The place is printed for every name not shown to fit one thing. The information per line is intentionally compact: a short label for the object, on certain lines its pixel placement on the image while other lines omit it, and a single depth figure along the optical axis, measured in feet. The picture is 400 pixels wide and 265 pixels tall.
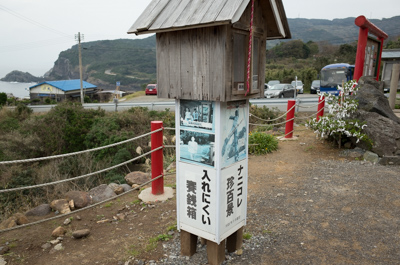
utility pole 93.20
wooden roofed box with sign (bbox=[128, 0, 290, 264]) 8.45
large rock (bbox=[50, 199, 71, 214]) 14.10
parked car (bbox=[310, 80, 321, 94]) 88.72
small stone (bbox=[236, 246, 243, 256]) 10.45
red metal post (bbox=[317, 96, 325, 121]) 27.98
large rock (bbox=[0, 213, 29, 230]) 12.70
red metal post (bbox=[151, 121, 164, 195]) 14.97
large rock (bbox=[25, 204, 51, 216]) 14.14
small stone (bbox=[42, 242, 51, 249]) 11.17
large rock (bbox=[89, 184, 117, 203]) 15.61
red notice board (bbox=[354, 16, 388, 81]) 27.19
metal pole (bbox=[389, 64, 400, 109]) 40.75
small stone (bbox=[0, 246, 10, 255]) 10.85
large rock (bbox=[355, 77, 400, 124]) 23.34
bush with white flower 21.65
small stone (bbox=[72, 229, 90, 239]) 11.68
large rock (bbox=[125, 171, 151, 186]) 18.02
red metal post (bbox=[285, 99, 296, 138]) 26.86
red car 94.08
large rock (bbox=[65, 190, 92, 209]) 14.52
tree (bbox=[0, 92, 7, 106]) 75.76
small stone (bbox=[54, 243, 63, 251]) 11.07
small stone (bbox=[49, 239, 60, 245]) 11.43
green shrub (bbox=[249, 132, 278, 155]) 23.81
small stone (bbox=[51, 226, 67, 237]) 11.91
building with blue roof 125.39
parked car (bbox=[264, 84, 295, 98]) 73.31
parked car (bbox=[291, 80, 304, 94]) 90.05
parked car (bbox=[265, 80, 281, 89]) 88.38
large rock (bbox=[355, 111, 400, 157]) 20.76
